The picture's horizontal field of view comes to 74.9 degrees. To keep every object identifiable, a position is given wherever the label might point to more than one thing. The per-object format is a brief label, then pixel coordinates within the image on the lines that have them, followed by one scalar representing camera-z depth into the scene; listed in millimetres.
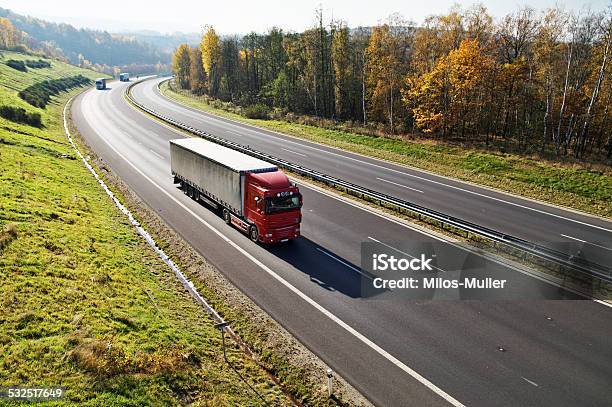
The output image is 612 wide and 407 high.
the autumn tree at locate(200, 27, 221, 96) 101312
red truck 21828
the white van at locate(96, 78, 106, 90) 115812
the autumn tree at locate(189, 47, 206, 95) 122250
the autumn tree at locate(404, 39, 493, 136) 46125
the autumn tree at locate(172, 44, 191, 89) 133688
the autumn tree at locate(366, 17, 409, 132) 56156
